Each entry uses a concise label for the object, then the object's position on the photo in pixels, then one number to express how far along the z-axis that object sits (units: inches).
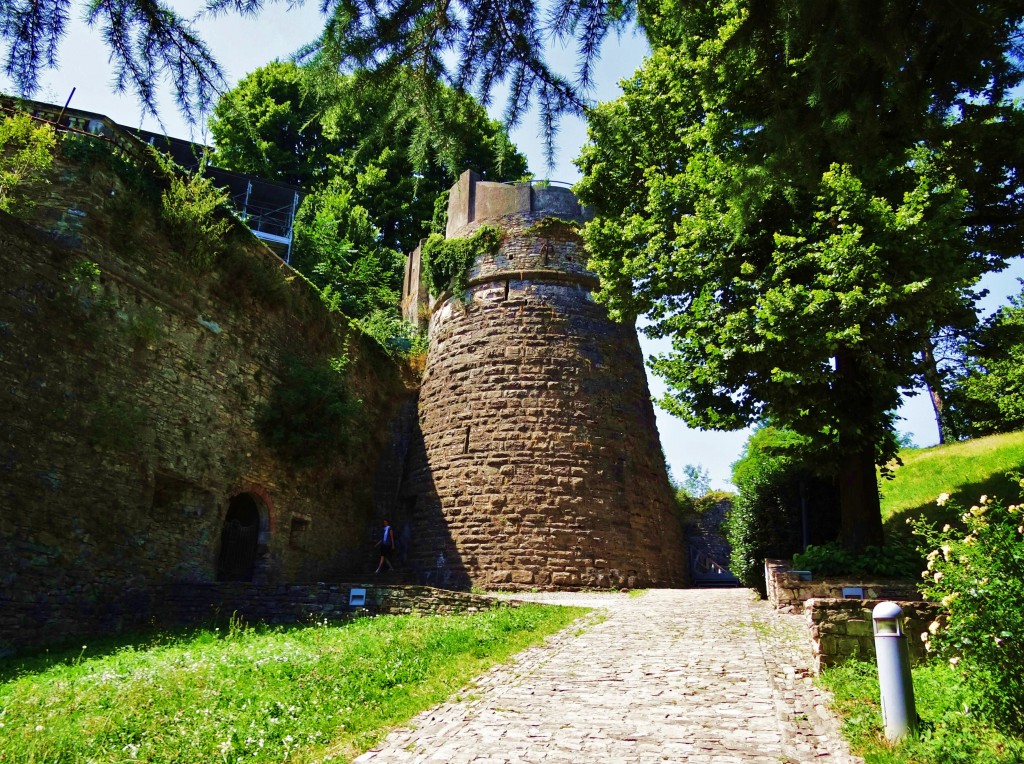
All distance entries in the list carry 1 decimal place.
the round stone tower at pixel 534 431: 527.5
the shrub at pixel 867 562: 347.9
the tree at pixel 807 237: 169.2
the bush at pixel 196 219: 475.3
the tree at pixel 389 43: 132.6
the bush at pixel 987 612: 139.2
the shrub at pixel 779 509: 467.2
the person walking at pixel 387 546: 577.9
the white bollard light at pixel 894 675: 149.7
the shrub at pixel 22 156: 409.1
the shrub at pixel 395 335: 717.3
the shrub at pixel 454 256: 635.5
